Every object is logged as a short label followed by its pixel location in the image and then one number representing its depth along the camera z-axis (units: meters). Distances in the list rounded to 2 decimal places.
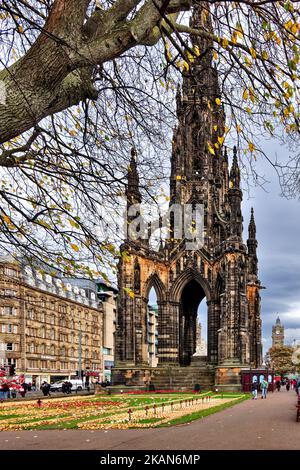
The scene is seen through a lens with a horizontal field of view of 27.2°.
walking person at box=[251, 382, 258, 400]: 38.98
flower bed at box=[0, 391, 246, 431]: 20.36
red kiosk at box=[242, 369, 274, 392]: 47.95
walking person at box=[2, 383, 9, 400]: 41.99
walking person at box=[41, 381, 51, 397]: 46.53
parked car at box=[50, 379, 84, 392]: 61.25
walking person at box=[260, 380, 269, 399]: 41.74
